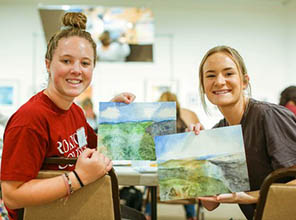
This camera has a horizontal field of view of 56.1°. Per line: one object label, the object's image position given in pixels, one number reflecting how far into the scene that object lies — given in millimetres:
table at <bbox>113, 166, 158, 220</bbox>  1544
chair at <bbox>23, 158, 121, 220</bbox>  1002
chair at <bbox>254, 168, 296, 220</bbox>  898
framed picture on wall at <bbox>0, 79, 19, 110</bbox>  5574
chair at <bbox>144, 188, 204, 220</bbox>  2623
